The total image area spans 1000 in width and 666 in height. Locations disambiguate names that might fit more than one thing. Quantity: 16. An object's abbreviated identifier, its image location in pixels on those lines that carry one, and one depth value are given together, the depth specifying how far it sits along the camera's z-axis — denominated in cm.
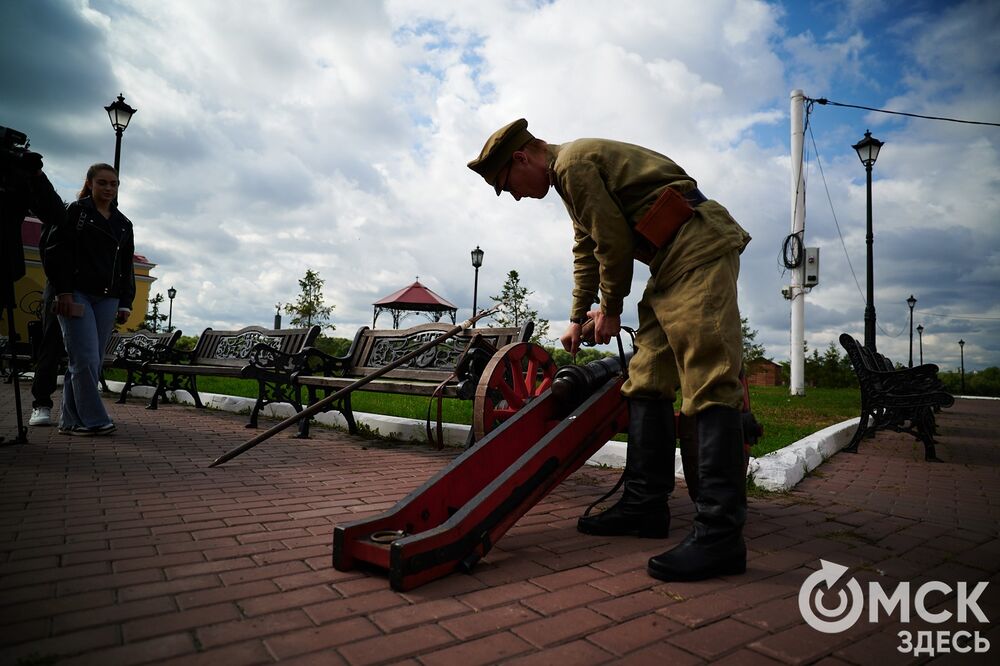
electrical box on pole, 1522
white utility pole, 1534
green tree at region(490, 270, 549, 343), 2809
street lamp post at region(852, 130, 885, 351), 1383
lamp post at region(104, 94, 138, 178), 1250
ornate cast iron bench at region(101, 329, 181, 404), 897
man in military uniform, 220
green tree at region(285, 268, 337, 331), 3241
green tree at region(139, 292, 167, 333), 4067
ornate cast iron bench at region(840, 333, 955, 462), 556
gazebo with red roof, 2216
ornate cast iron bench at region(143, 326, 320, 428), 630
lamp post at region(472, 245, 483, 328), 2208
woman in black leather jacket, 493
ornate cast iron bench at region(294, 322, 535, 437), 466
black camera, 418
